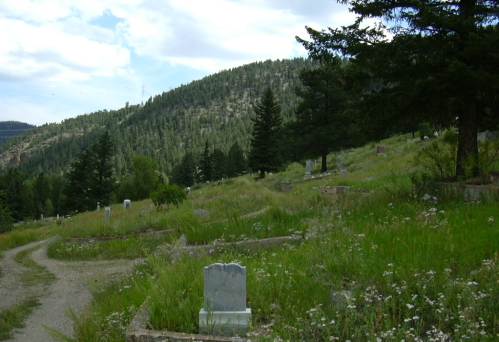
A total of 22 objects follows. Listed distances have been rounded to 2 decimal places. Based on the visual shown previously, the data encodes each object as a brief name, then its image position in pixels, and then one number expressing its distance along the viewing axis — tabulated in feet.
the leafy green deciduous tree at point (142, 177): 313.32
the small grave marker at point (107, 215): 68.77
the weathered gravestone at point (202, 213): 51.85
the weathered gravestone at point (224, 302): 14.85
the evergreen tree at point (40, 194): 330.13
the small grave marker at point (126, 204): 100.51
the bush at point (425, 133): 113.02
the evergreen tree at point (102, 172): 202.59
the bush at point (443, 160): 35.35
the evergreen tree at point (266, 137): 170.09
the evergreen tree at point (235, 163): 320.70
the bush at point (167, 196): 71.00
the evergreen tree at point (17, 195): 268.82
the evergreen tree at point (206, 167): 289.94
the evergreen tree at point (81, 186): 200.44
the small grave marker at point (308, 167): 107.32
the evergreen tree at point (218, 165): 316.40
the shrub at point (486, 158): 32.46
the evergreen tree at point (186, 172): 329.52
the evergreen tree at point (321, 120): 114.52
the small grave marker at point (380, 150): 111.89
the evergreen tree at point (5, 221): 166.09
